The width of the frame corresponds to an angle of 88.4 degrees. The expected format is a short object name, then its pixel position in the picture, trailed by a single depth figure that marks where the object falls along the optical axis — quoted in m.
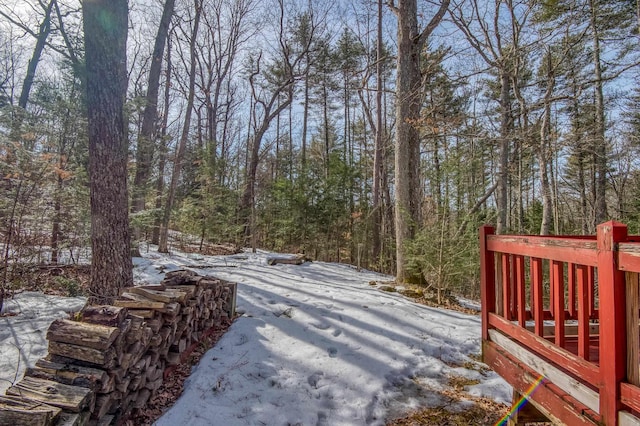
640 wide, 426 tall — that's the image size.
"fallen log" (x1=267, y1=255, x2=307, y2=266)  8.09
